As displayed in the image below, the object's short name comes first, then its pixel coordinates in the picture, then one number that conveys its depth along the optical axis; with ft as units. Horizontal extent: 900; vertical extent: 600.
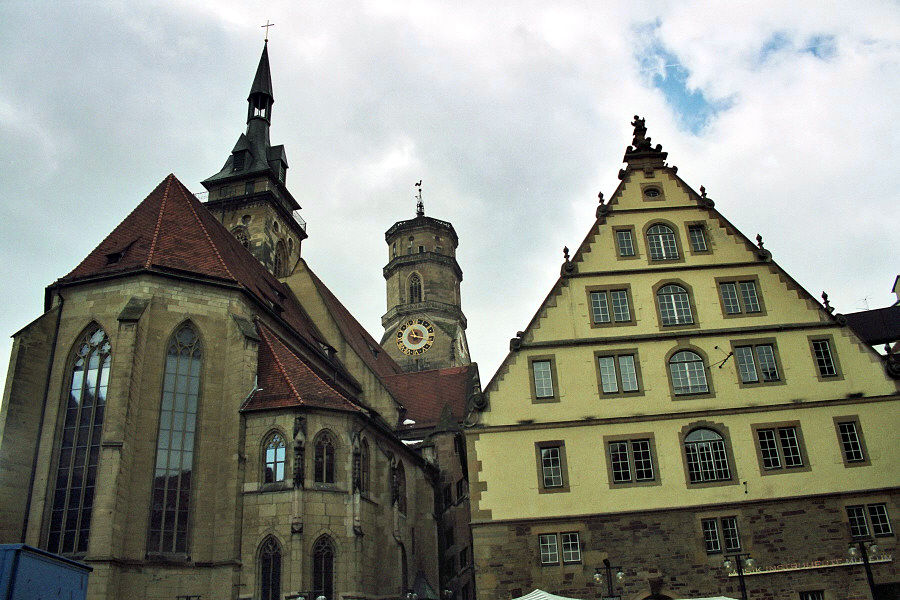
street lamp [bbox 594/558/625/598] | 68.72
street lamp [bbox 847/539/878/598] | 69.97
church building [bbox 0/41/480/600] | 77.00
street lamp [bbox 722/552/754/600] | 64.48
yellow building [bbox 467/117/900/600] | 71.10
